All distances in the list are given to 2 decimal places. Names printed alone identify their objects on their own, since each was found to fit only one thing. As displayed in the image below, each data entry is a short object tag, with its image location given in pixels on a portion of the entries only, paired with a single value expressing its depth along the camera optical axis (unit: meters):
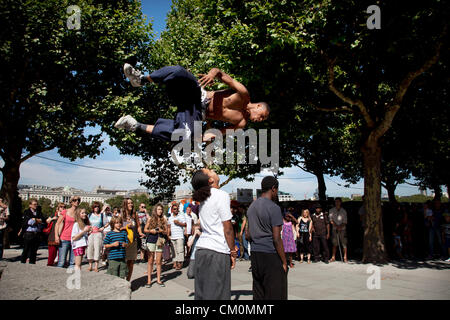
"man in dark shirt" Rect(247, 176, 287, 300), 4.02
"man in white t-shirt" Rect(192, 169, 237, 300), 3.36
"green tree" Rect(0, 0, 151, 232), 12.92
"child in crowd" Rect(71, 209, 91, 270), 8.13
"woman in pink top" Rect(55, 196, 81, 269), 8.55
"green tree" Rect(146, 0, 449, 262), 8.49
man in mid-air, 4.24
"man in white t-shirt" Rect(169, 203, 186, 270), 9.67
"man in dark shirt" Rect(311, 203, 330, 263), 11.20
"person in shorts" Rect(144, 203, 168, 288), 8.15
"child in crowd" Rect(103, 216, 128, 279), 6.84
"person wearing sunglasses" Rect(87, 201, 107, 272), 9.88
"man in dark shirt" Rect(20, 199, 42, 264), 9.68
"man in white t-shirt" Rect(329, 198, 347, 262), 11.30
